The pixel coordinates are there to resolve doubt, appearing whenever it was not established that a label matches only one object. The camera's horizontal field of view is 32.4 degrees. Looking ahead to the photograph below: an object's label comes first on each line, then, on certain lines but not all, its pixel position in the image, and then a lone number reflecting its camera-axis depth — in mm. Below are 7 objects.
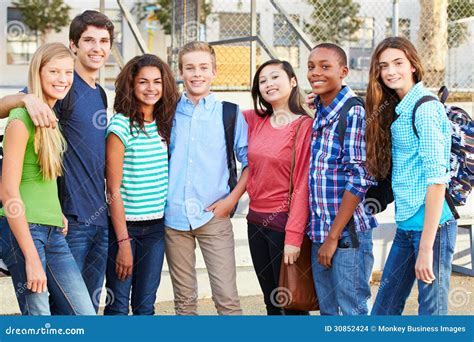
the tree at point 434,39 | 9094
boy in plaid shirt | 3107
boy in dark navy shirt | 3158
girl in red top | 3268
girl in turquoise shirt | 2928
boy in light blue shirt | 3357
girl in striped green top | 3256
